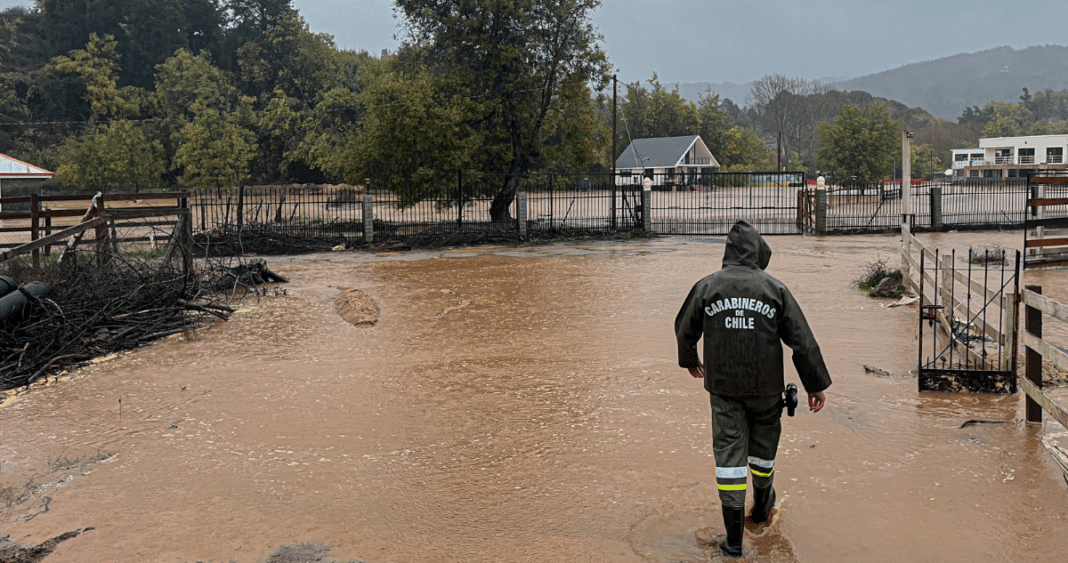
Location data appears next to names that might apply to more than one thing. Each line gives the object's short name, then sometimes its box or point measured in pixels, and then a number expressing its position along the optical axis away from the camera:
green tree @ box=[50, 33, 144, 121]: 79.88
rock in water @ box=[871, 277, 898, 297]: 15.14
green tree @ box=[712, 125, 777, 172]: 92.69
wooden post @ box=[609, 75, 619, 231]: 32.66
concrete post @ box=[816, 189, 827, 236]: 31.96
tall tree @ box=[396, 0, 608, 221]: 34.44
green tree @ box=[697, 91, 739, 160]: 94.94
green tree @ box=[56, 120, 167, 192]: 56.56
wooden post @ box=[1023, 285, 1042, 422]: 6.89
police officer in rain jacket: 4.94
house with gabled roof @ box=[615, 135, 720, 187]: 82.38
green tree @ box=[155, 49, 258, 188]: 60.97
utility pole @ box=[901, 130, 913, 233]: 17.06
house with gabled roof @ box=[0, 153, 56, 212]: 46.22
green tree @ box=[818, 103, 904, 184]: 55.75
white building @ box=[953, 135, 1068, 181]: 91.69
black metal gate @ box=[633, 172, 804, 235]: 34.38
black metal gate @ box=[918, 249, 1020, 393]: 8.23
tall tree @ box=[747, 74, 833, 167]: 106.19
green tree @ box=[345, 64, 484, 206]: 31.86
